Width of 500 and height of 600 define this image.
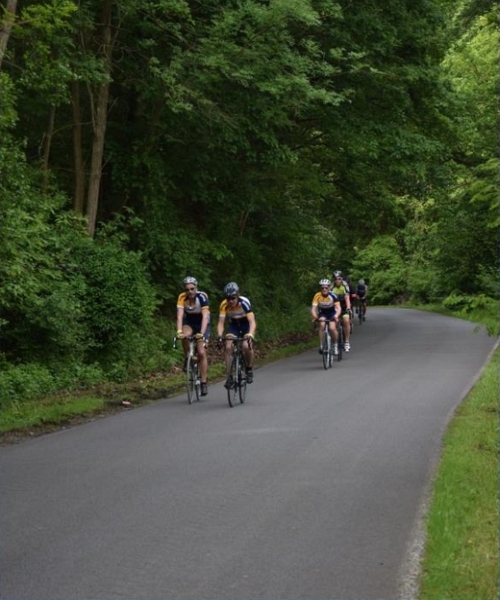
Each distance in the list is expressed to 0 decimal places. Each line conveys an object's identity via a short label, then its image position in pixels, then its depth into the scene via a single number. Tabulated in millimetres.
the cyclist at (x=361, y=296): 38719
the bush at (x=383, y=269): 67938
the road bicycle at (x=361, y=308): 38656
